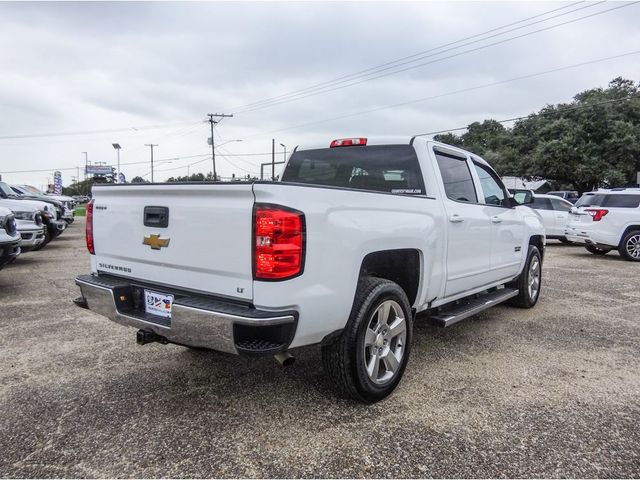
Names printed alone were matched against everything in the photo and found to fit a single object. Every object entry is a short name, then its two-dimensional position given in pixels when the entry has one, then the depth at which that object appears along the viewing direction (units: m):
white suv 10.82
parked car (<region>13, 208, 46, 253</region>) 8.90
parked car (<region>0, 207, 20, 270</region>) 6.35
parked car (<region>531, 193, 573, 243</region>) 13.94
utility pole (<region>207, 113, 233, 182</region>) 47.62
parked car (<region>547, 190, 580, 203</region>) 30.81
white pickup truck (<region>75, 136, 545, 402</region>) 2.48
